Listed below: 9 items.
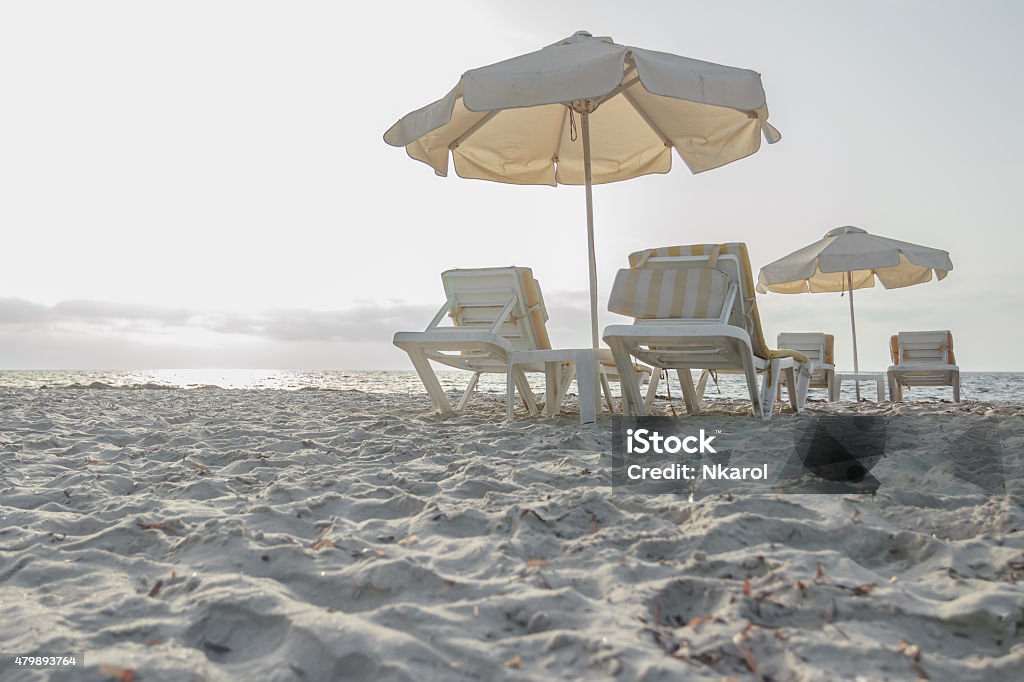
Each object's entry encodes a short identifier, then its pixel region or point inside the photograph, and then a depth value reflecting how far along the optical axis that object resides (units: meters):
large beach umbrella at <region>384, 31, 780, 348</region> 3.97
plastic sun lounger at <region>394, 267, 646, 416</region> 4.82
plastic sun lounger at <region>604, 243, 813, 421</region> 4.41
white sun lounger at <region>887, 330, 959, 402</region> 9.20
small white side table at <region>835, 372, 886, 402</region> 8.98
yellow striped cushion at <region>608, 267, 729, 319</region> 4.55
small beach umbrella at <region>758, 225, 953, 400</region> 8.04
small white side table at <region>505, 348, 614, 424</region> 4.46
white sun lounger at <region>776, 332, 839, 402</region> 9.82
